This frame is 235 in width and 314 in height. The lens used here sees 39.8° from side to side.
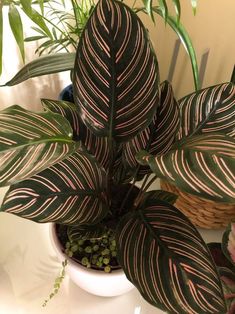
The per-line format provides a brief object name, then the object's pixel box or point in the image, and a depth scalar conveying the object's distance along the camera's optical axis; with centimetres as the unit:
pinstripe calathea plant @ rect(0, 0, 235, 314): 35
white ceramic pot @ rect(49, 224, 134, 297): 59
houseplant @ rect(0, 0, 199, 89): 56
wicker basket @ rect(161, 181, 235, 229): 71
